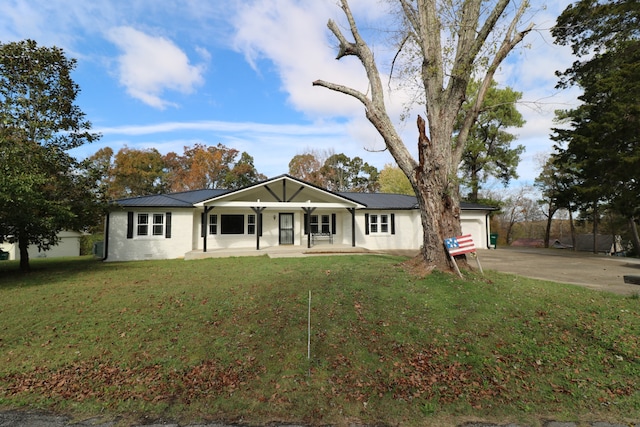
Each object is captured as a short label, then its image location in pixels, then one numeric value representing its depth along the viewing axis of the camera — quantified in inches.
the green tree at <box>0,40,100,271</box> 362.0
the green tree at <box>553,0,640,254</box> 539.5
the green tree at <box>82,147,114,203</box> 475.8
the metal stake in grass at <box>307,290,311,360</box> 173.0
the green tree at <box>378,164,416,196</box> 1536.7
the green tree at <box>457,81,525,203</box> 1088.8
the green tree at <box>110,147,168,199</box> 1494.8
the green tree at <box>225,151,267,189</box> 1566.2
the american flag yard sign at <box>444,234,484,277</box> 307.0
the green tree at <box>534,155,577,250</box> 978.7
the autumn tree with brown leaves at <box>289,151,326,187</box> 1722.4
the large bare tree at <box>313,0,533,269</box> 321.1
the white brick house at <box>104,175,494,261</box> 628.4
